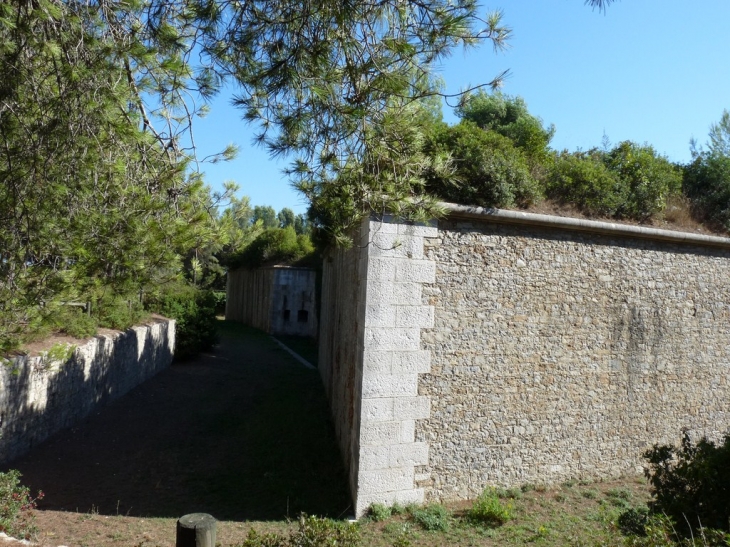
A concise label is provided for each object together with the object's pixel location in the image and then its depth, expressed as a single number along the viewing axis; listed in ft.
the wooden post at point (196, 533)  12.82
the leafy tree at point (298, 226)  129.92
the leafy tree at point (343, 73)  14.64
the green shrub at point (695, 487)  13.64
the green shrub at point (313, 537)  13.07
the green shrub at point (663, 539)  11.04
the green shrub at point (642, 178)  27.66
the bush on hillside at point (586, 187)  26.45
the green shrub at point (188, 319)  53.98
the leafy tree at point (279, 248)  78.28
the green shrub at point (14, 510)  17.39
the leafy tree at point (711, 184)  30.40
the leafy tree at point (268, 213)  188.65
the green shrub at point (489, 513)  19.95
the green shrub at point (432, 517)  19.48
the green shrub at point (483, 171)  22.91
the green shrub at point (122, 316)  37.86
